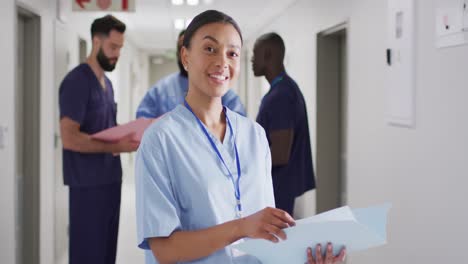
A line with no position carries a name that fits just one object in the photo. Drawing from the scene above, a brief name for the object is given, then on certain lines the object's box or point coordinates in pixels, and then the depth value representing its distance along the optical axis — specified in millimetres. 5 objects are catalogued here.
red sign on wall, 3844
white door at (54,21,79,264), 3805
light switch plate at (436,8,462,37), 2059
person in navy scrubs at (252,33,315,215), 2607
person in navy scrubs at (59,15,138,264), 2605
